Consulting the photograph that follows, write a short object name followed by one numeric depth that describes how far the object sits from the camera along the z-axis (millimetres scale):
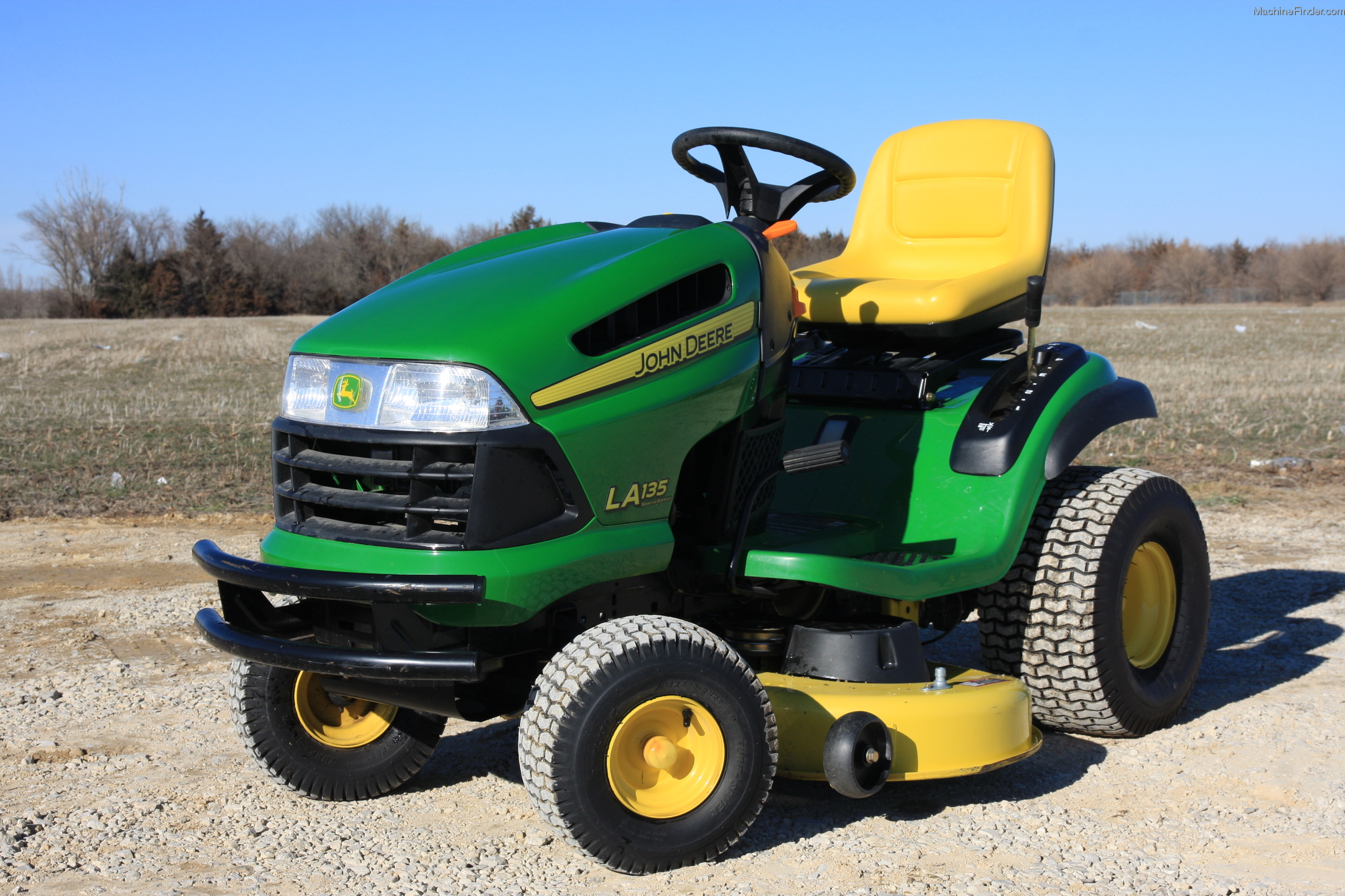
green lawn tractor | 2816
